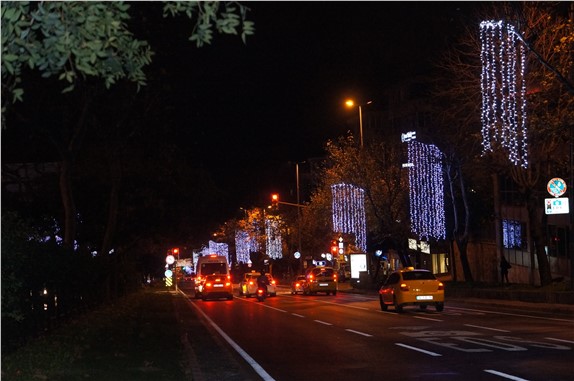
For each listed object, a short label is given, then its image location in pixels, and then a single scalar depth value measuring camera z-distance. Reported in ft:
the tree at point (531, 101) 80.69
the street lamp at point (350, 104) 149.12
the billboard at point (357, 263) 199.41
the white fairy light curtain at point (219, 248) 349.72
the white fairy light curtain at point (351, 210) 164.25
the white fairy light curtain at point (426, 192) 141.38
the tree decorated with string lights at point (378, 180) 156.87
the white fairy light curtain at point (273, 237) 270.67
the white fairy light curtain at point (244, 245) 295.69
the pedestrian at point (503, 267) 129.90
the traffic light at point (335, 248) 205.37
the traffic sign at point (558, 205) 93.09
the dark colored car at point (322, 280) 160.25
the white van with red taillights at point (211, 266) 169.58
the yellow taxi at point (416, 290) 90.79
